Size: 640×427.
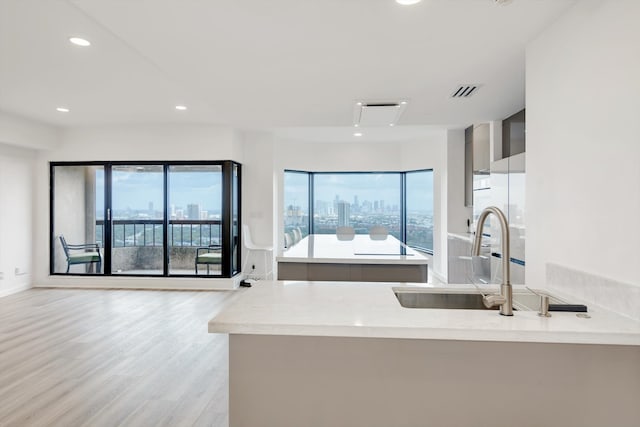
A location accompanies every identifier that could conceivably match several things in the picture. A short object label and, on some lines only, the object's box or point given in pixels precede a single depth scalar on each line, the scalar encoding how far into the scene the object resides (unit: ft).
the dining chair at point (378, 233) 15.85
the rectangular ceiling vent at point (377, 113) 11.89
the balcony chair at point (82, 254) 19.54
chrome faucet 4.32
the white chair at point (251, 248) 20.06
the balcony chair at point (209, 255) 19.34
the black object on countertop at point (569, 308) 4.68
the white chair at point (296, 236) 19.79
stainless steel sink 5.79
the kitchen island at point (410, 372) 4.25
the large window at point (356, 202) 24.41
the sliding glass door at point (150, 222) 19.43
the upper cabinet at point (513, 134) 12.60
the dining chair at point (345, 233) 16.61
